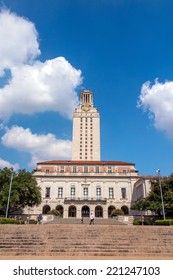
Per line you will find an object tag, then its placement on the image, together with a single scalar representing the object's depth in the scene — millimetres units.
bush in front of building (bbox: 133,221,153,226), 31667
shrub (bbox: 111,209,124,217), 49878
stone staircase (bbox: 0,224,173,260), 14734
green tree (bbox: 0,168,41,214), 39750
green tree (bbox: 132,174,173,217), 37656
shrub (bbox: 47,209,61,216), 49000
